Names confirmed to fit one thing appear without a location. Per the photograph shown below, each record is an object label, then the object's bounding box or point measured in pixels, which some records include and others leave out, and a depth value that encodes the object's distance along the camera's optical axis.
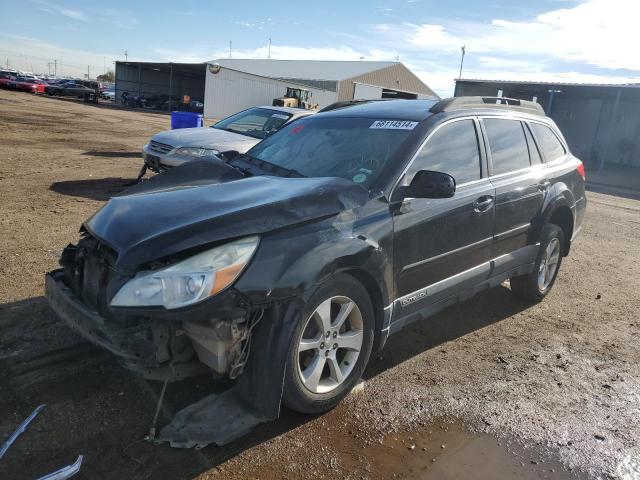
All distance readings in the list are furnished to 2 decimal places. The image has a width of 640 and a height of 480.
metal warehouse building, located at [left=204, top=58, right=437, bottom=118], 39.72
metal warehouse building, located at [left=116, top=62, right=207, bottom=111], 47.84
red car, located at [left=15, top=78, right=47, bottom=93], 45.06
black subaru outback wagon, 2.62
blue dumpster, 12.32
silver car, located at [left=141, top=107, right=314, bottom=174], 8.54
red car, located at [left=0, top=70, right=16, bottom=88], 45.03
